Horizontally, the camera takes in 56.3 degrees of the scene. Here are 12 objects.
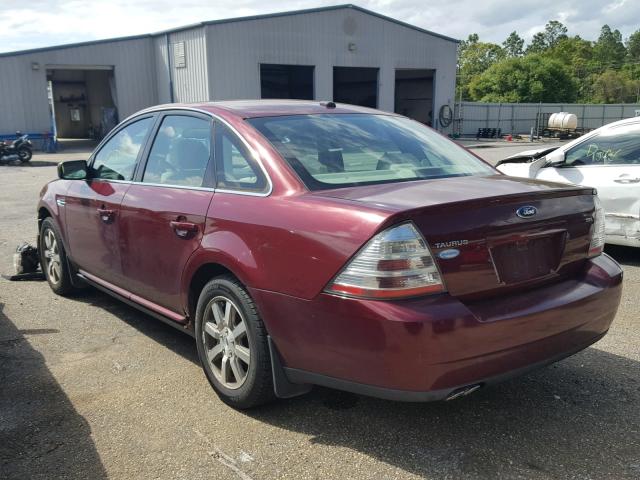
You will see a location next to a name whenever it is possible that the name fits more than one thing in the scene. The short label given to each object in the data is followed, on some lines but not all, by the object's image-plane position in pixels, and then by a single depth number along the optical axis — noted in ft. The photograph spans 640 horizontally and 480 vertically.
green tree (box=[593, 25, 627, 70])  361.71
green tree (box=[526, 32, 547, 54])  444.96
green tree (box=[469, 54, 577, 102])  214.48
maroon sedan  8.37
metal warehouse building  89.10
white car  20.76
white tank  127.75
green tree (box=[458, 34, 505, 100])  367.76
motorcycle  70.54
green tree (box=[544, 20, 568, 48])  436.84
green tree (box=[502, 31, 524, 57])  451.53
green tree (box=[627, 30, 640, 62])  434.92
